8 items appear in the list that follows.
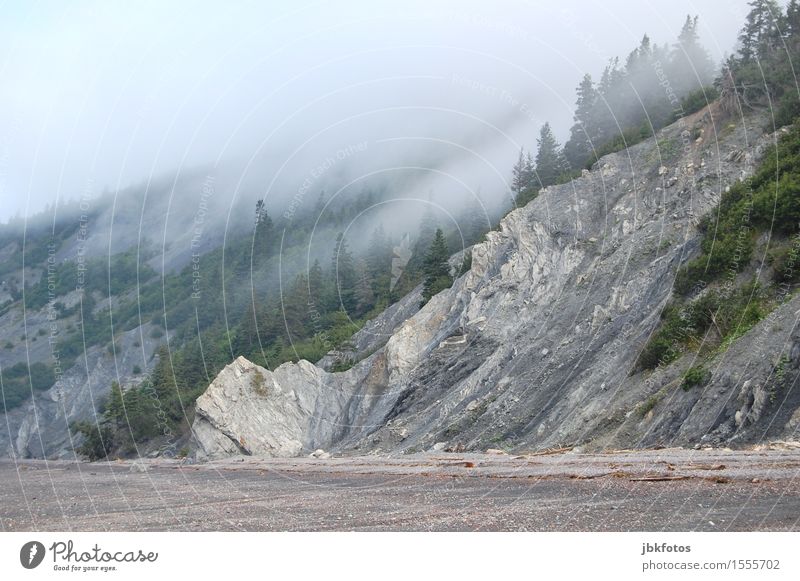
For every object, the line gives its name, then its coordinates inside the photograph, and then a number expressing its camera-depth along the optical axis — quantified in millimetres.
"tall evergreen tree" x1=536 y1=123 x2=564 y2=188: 77875
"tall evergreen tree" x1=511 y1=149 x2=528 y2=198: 85000
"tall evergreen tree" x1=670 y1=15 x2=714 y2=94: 82938
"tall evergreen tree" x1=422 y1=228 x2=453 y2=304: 64188
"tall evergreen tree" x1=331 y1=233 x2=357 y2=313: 85188
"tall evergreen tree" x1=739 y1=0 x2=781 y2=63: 62656
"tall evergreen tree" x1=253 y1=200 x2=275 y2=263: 111062
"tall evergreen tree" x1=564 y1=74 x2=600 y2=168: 79812
